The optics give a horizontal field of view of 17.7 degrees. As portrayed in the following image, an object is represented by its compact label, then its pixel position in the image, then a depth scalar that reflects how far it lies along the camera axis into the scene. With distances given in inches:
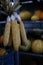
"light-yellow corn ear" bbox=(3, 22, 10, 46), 43.2
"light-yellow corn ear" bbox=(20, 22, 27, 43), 44.3
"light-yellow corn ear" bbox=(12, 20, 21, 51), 43.4
